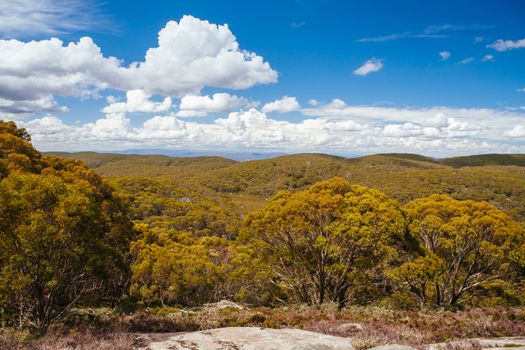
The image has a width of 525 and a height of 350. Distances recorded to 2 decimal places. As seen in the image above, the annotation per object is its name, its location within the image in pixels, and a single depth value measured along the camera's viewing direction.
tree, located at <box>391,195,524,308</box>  22.05
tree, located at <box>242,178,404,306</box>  20.81
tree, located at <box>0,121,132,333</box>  11.10
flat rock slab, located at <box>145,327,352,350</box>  9.29
